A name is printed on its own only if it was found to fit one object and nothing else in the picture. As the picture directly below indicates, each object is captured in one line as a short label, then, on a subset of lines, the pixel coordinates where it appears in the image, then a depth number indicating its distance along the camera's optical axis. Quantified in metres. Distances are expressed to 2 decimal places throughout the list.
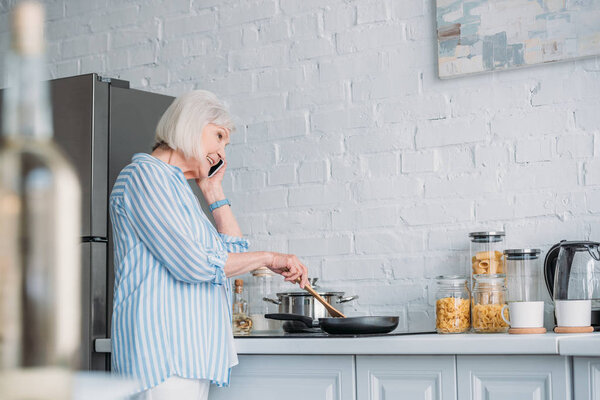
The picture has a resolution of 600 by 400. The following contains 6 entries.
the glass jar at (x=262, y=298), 2.68
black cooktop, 2.19
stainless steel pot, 2.56
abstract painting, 2.46
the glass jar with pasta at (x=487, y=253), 2.42
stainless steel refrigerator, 2.67
